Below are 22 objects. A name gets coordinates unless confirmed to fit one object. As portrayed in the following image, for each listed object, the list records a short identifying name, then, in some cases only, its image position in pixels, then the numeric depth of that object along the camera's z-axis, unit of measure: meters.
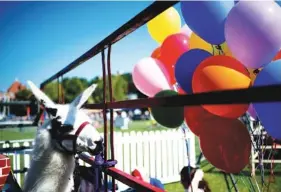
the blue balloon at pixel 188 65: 2.10
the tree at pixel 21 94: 55.12
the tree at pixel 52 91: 55.88
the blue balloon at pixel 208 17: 1.85
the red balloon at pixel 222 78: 1.52
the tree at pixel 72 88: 61.62
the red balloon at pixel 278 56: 1.87
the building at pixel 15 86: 68.04
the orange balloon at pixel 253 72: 1.83
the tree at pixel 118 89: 56.95
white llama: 1.84
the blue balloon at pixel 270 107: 1.33
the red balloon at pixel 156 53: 3.13
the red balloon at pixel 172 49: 2.68
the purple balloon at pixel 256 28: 1.54
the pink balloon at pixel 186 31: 2.90
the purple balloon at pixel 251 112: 2.23
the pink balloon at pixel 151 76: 2.58
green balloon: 2.26
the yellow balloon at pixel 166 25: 3.00
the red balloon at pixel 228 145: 1.66
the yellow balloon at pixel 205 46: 2.20
